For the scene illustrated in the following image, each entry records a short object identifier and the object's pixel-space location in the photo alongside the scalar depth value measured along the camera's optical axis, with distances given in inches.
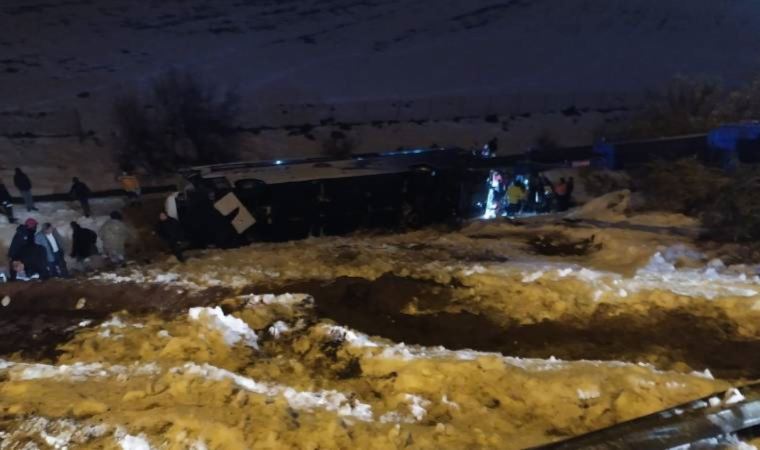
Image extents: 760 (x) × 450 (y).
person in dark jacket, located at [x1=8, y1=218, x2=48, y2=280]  426.0
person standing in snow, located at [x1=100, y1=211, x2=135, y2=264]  527.8
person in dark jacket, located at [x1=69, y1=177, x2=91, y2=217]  641.0
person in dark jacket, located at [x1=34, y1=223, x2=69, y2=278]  437.4
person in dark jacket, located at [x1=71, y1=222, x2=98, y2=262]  510.0
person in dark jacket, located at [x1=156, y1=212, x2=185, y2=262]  441.4
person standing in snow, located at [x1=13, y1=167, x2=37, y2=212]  642.8
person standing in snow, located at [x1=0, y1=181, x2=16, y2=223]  613.7
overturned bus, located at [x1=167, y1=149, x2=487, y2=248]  504.7
